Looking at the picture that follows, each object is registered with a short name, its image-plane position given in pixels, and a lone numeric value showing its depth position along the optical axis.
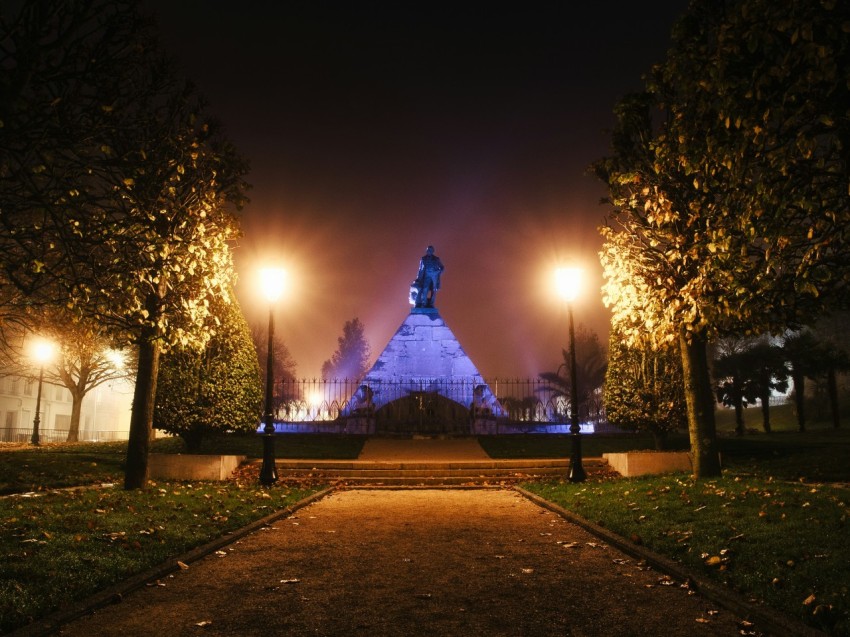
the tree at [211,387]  17.12
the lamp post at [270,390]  15.41
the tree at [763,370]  36.91
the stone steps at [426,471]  16.98
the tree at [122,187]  8.77
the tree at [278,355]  64.56
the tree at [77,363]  31.91
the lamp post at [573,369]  15.84
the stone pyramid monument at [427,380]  29.34
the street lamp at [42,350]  28.78
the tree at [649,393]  17.89
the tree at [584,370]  48.19
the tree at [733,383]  37.00
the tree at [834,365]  32.88
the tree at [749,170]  7.27
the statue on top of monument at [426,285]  32.84
